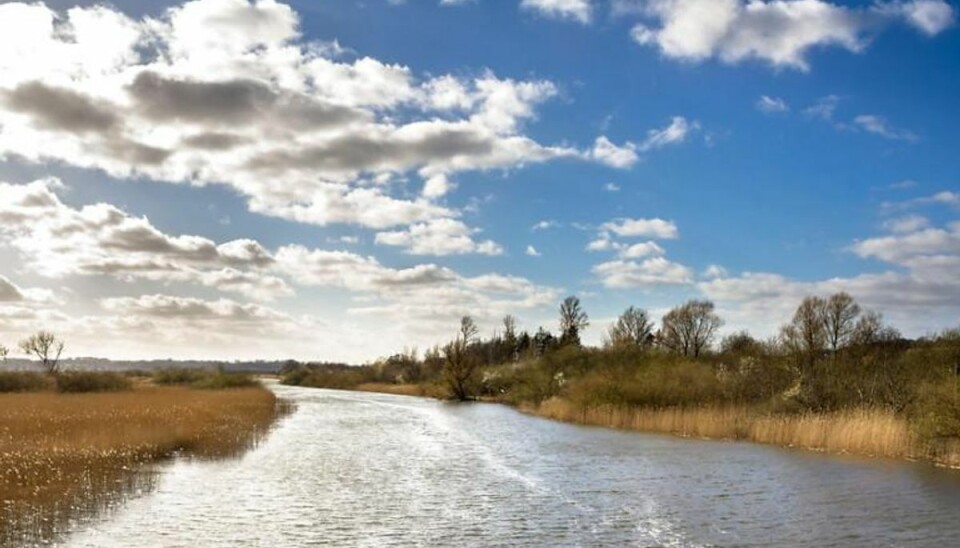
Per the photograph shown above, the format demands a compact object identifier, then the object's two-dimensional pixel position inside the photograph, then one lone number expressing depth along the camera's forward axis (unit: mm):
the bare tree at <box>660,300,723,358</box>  94750
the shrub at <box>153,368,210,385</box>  92688
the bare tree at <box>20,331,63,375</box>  100188
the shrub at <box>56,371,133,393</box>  65500
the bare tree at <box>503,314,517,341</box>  123319
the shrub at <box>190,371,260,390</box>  83000
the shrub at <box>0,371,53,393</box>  65250
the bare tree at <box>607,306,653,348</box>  98188
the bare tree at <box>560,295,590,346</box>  101938
